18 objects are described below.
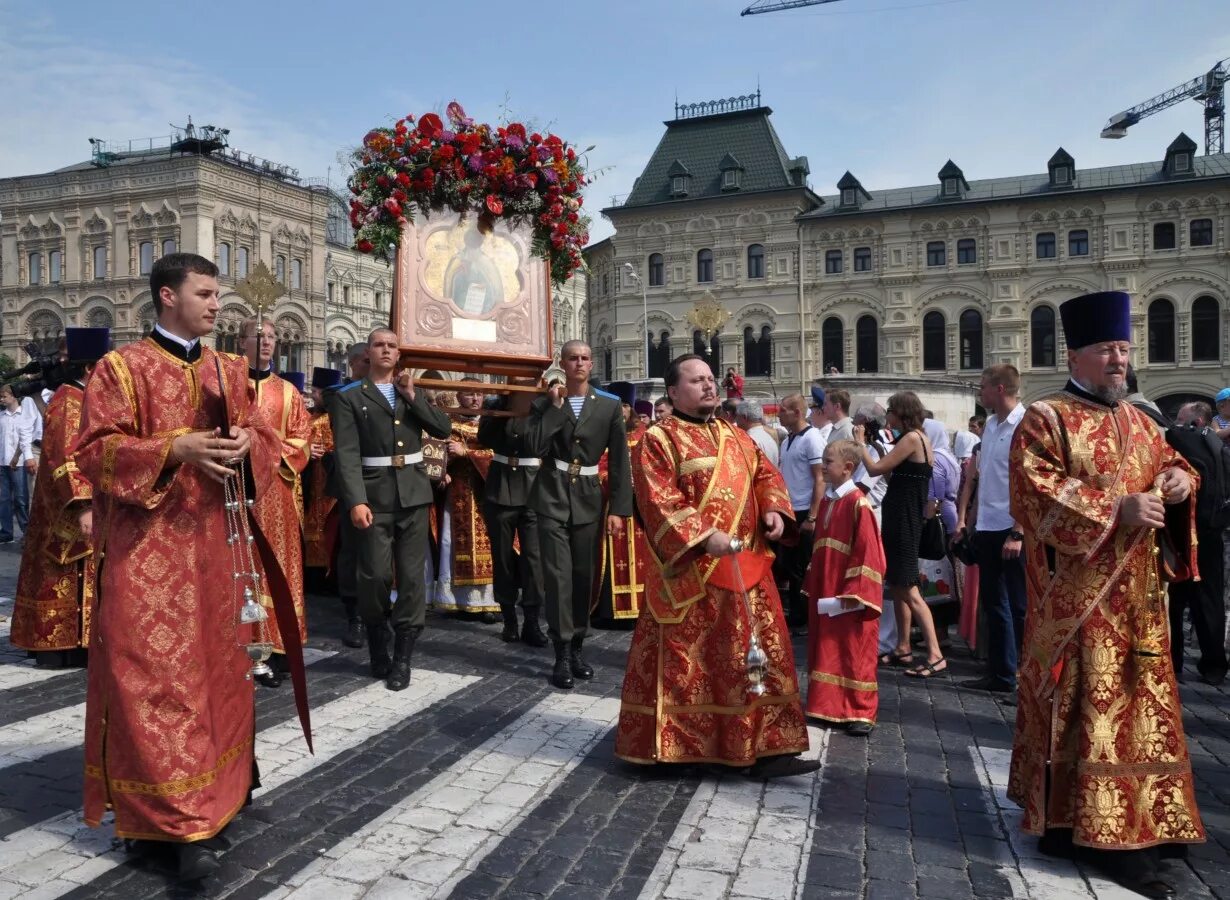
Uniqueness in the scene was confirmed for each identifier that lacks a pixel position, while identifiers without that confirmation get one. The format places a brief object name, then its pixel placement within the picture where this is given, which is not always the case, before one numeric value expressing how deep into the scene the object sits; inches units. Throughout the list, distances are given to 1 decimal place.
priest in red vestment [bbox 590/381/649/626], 354.3
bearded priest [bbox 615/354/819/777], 184.9
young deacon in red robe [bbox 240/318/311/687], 264.7
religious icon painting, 246.8
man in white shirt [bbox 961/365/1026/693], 257.8
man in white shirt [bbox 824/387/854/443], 331.0
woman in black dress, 277.1
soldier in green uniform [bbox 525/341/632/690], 264.1
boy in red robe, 222.2
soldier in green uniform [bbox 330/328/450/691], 252.4
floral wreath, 247.1
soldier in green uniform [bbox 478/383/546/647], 297.0
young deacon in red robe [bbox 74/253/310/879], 139.8
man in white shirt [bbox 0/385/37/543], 524.7
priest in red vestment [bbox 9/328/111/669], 254.2
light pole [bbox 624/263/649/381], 1999.3
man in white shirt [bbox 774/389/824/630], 338.6
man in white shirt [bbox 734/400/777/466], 356.8
